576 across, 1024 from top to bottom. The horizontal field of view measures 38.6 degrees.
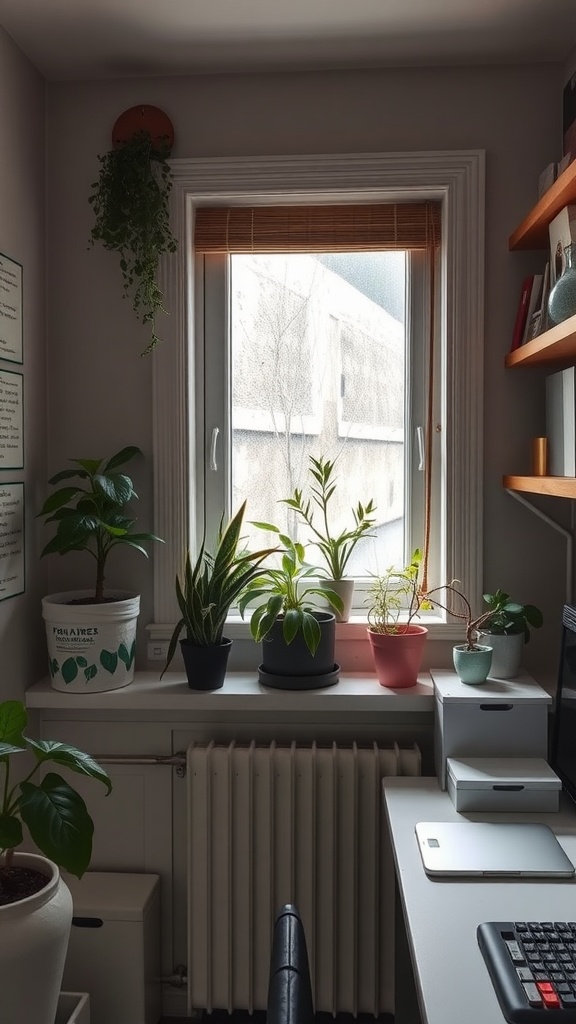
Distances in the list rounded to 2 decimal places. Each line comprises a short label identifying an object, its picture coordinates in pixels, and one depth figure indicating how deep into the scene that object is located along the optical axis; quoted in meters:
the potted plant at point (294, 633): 2.16
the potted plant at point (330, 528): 2.37
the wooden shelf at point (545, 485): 1.67
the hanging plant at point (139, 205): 2.25
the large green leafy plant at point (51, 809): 1.61
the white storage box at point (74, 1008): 2.00
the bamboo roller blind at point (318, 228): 2.41
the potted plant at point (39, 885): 1.60
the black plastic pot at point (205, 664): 2.22
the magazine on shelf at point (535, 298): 2.16
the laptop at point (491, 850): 1.60
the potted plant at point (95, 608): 2.13
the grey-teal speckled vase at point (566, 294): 1.71
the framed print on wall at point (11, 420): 2.11
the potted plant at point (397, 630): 2.21
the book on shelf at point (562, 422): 1.88
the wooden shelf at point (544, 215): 1.71
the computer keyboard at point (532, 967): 1.17
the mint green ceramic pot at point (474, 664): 2.12
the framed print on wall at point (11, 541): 2.12
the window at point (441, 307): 2.30
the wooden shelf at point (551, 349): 1.65
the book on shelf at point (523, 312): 2.19
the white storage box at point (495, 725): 2.01
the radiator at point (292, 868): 2.20
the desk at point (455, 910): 1.24
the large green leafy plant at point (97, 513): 2.11
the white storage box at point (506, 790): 1.87
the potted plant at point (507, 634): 2.16
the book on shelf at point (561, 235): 1.83
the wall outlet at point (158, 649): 2.41
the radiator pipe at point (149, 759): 2.33
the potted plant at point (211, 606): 2.22
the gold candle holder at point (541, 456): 2.10
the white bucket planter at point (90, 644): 2.17
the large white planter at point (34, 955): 1.60
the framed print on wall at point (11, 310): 2.11
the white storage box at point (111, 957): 2.15
